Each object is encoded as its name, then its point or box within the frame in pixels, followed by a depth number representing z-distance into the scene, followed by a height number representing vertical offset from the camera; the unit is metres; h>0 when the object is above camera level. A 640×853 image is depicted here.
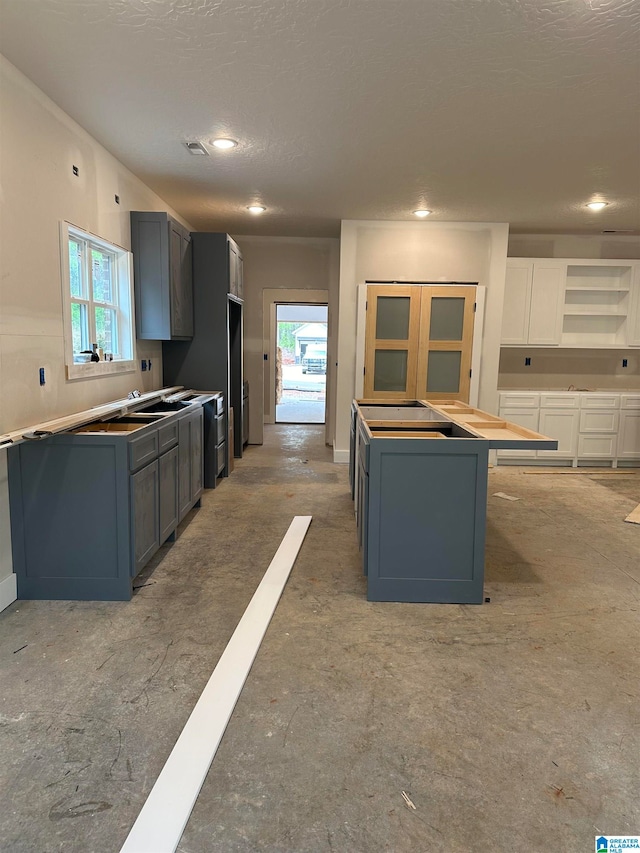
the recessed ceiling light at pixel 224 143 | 3.78 +1.47
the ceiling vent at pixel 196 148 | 3.84 +1.47
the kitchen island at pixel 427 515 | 3.02 -0.89
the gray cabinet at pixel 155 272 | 4.65 +0.69
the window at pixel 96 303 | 3.52 +0.35
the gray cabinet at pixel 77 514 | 2.93 -0.90
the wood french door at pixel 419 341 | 6.33 +0.18
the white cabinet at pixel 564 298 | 6.56 +0.75
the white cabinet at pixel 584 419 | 6.54 -0.73
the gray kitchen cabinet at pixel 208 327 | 5.58 +0.26
